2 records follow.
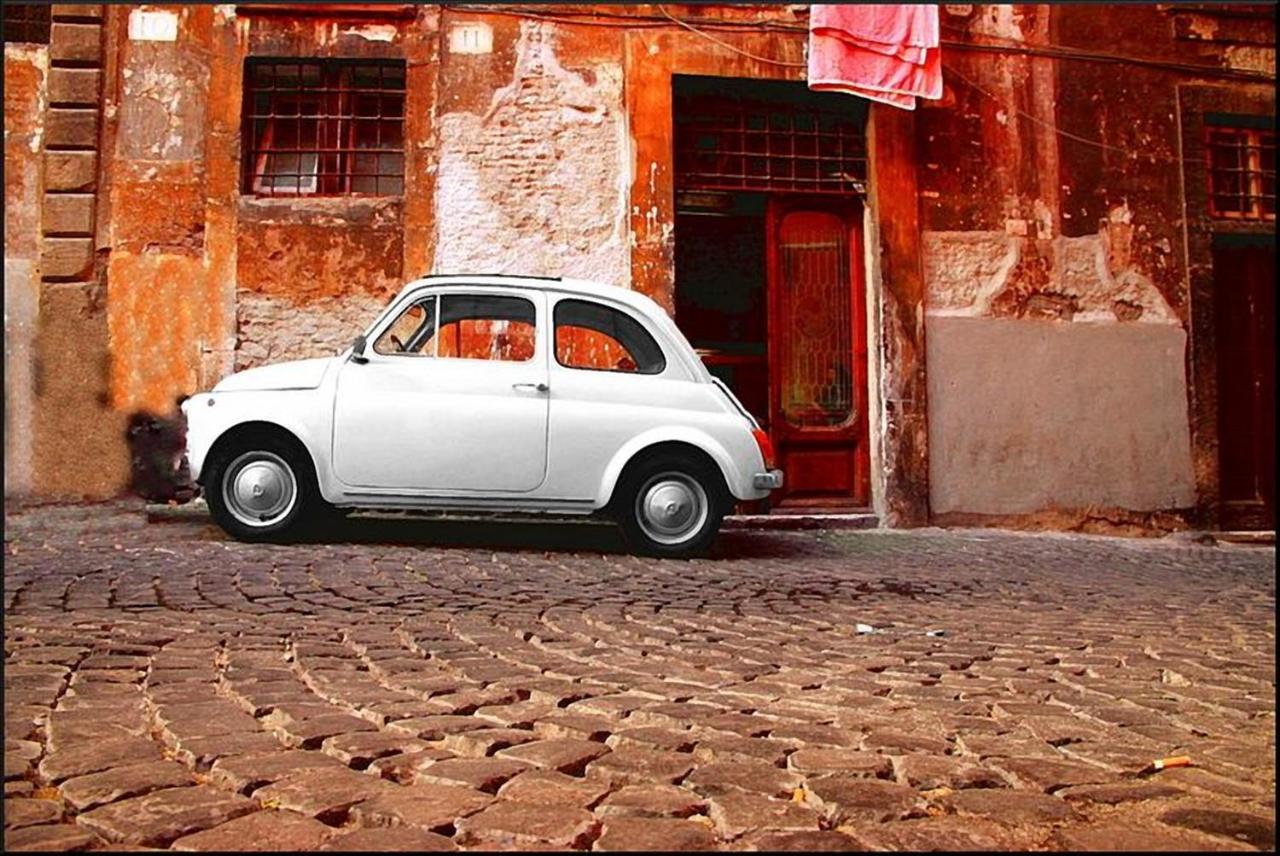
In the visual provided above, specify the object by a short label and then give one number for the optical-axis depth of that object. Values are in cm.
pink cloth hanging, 847
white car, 582
